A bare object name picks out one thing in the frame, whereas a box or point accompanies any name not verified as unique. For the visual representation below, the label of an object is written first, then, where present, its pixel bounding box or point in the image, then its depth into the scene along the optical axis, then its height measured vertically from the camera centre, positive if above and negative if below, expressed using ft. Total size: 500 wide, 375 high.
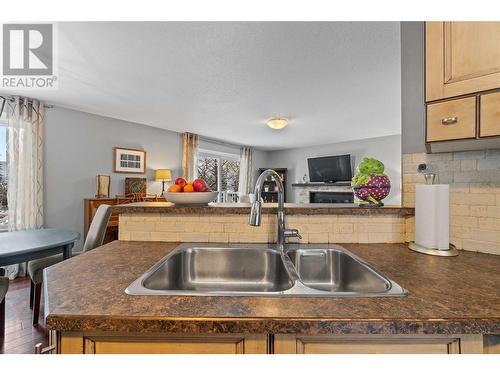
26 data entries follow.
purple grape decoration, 4.00 +0.13
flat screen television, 19.42 +1.78
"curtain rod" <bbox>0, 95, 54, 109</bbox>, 10.07 +3.75
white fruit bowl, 4.25 -0.16
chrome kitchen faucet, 3.51 -0.22
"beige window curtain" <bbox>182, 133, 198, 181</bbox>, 16.62 +2.34
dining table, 5.60 -1.51
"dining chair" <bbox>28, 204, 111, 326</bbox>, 6.64 -2.15
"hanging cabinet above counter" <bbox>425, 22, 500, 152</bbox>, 2.76 +1.30
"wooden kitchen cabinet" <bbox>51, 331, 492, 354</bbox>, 1.81 -1.17
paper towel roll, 3.36 -0.36
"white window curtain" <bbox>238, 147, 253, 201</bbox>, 22.16 +1.69
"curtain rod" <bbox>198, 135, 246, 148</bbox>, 18.26 +3.88
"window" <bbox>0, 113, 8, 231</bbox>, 10.29 +0.40
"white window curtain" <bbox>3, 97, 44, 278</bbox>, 10.18 +0.94
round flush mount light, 12.55 +3.54
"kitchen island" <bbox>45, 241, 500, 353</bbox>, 1.73 -0.97
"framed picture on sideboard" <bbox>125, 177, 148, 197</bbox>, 13.69 +0.11
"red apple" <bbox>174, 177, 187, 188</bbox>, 4.44 +0.10
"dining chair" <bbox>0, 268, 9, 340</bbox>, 5.37 -2.45
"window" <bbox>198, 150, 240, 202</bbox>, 19.58 +1.47
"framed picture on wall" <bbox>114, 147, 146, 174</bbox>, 13.46 +1.60
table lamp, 14.57 +0.80
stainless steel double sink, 3.38 -1.16
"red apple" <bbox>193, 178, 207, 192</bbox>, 4.40 +0.06
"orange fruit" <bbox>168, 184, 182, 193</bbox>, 4.34 -0.01
